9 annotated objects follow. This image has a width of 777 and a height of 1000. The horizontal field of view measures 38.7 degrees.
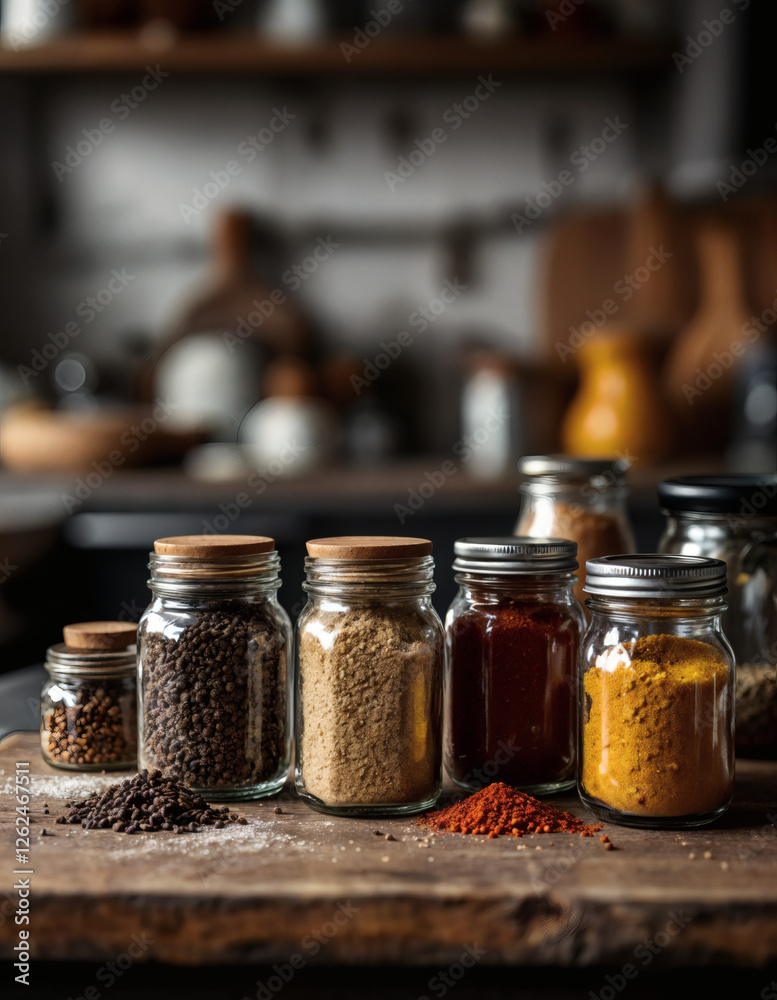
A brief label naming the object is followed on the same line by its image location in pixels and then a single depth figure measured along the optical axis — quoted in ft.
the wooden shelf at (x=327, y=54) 8.79
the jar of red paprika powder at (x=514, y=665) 2.74
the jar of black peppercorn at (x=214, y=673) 2.72
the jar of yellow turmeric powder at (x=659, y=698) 2.46
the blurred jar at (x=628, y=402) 8.32
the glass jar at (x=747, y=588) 3.07
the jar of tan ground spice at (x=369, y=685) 2.60
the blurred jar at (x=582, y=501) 3.21
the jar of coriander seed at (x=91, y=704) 3.08
